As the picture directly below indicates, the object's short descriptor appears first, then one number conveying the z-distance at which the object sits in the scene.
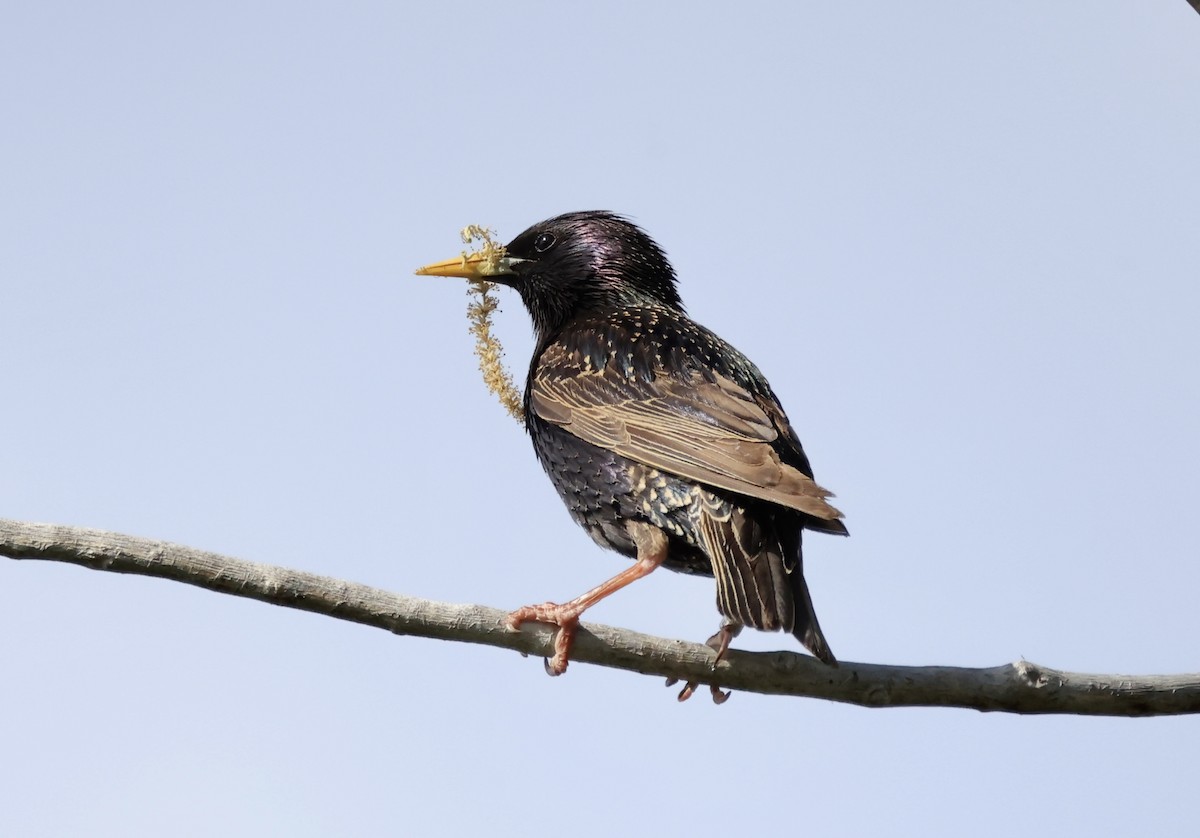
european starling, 8.41
